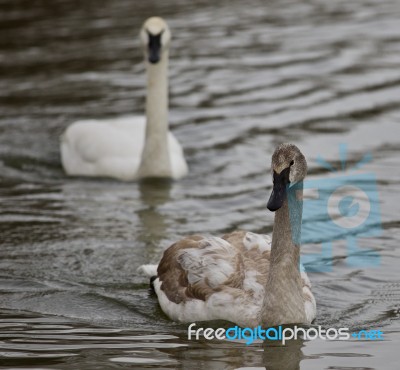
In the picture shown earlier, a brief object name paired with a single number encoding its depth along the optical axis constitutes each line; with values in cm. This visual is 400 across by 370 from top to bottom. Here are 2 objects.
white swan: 3092
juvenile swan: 1905
